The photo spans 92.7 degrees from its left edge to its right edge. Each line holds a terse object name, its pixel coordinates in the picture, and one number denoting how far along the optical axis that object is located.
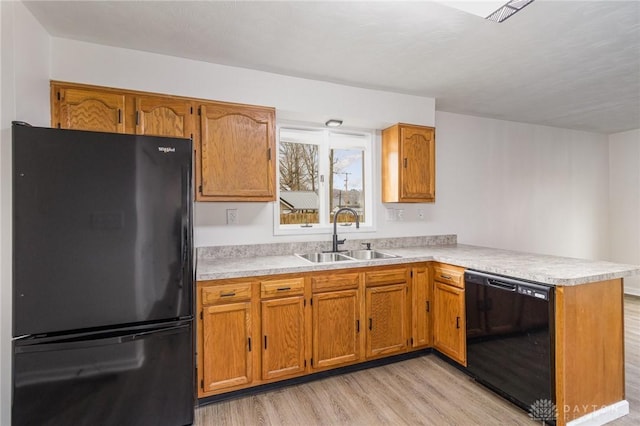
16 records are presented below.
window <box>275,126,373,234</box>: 2.99
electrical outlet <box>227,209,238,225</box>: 2.65
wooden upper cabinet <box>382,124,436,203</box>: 2.98
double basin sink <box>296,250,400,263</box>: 2.83
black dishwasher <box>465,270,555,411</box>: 1.82
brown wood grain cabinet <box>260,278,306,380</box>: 2.17
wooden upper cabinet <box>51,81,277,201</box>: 2.04
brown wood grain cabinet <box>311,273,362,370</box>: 2.32
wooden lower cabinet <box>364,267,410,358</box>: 2.49
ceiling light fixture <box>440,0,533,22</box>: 1.48
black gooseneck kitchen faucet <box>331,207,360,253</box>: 2.85
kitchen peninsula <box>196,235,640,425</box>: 1.81
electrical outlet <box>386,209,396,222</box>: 3.29
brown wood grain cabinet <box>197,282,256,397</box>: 2.00
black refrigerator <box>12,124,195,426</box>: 1.47
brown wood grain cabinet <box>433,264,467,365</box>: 2.40
